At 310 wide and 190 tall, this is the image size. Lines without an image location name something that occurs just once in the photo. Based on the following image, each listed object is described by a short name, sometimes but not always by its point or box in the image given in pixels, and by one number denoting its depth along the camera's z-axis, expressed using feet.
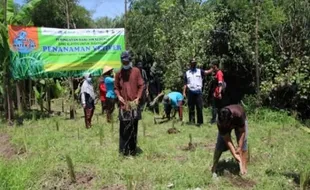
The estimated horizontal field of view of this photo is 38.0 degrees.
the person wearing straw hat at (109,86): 34.60
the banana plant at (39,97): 43.78
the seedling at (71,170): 20.15
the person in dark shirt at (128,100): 24.54
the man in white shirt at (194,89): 34.76
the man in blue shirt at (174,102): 36.60
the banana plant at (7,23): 37.40
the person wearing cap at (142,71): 38.98
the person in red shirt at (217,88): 34.21
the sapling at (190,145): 26.30
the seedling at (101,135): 27.78
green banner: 38.93
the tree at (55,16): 92.68
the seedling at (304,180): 18.27
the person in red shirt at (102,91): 39.00
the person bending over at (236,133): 19.30
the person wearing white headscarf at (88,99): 34.32
